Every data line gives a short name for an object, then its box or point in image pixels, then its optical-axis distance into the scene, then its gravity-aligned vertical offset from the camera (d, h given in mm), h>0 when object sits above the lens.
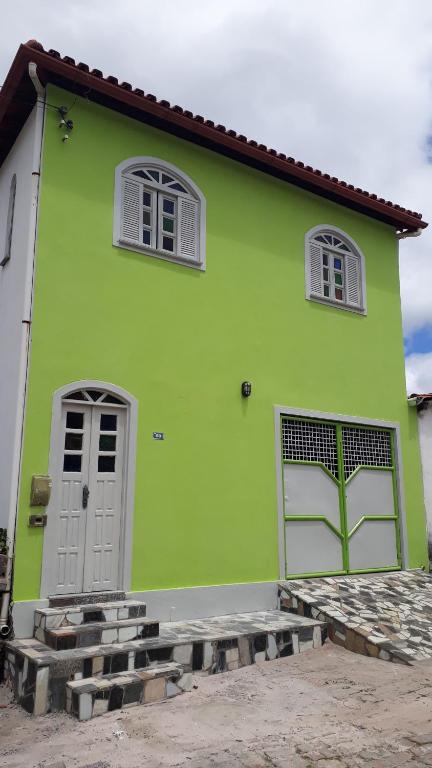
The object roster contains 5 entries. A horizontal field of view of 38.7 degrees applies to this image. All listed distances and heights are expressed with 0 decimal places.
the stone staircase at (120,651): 5250 -1252
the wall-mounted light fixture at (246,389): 8578 +1798
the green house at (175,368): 7059 +2000
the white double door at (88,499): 6836 +233
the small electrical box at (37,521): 6582 -12
